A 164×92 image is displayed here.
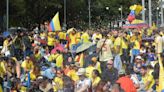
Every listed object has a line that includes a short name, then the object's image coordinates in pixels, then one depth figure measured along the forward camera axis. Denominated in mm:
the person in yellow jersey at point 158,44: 18381
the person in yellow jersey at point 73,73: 12656
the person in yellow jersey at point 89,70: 11780
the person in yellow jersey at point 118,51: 15855
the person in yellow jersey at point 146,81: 12023
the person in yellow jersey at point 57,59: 17609
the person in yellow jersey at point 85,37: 23606
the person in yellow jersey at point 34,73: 15528
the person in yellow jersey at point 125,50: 18014
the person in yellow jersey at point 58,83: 12427
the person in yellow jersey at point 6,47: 22897
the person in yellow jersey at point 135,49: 19422
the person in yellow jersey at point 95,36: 23755
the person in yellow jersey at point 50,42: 24422
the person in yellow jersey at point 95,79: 11133
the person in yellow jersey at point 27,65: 16844
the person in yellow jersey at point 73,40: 21016
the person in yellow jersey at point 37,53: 20781
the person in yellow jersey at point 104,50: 16391
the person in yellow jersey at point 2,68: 15147
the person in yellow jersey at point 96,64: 14044
